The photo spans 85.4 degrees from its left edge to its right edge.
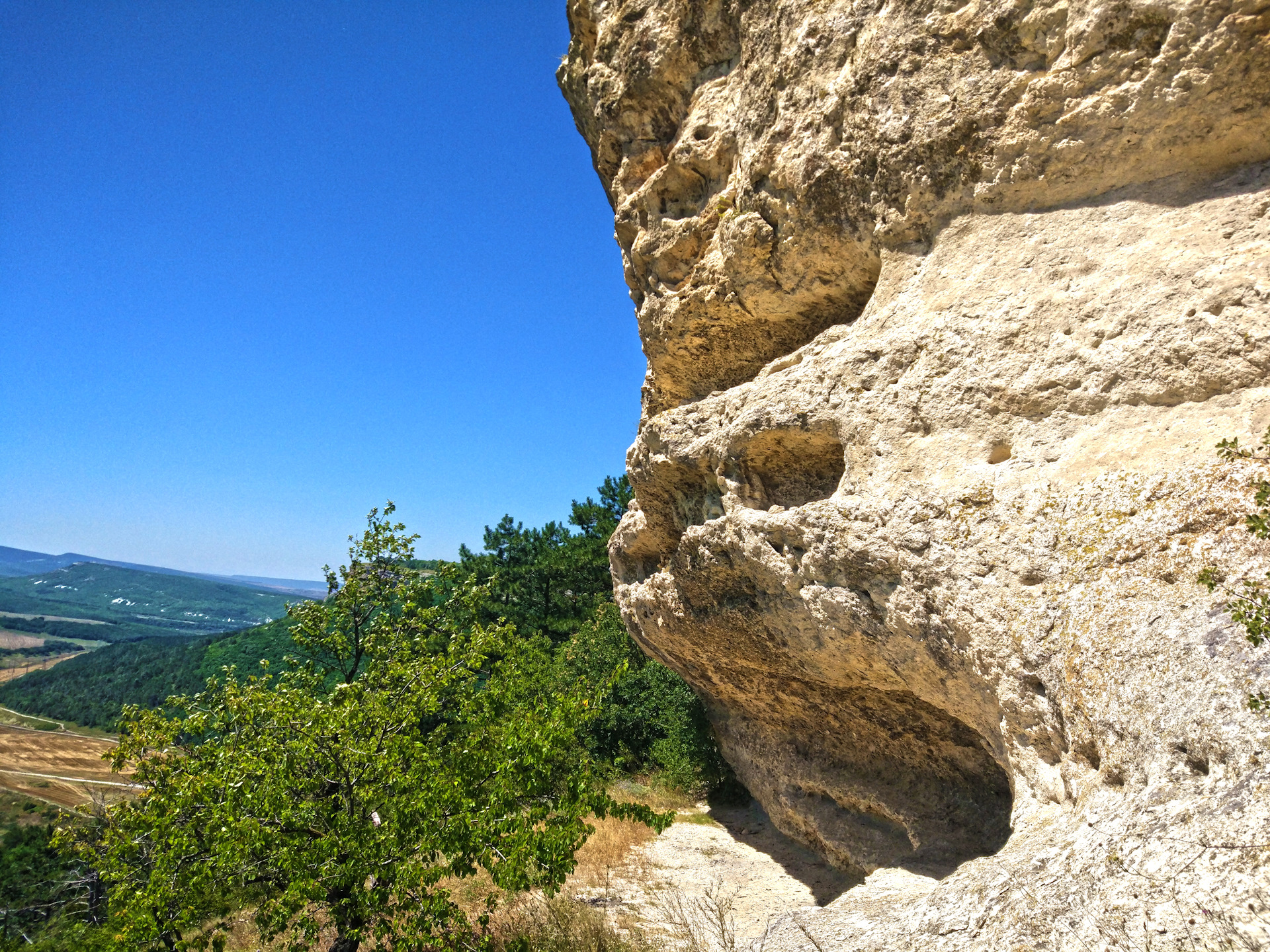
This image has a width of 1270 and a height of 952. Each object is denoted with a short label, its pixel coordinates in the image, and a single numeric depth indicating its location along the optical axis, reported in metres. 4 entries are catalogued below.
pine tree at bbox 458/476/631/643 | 24.02
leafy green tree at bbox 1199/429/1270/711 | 2.82
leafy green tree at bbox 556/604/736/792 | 13.36
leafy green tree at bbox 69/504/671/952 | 5.11
